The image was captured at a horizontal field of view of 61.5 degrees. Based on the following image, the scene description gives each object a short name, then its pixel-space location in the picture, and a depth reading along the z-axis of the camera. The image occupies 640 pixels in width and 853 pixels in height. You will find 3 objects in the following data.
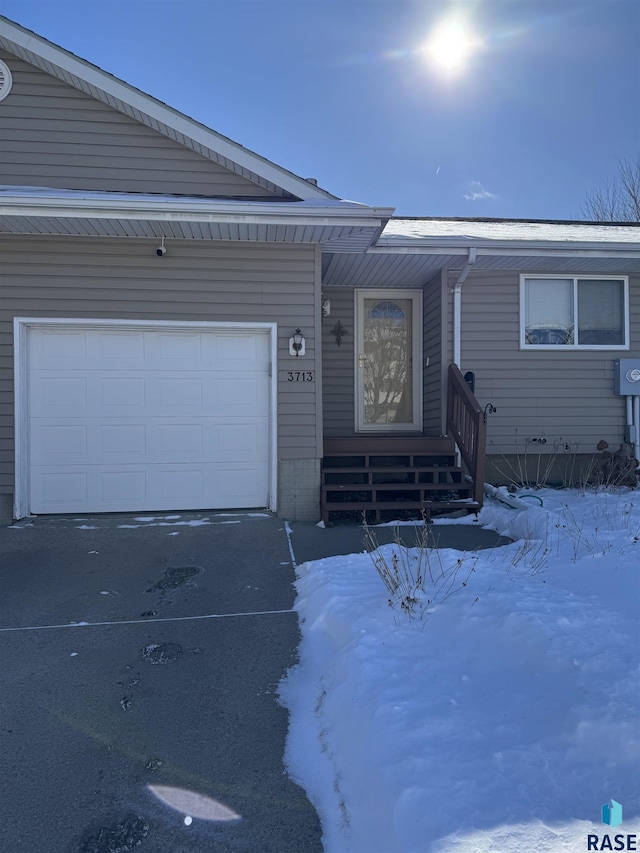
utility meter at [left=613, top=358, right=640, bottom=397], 7.61
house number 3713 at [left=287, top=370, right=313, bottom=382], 6.37
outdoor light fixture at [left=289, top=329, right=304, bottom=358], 6.28
